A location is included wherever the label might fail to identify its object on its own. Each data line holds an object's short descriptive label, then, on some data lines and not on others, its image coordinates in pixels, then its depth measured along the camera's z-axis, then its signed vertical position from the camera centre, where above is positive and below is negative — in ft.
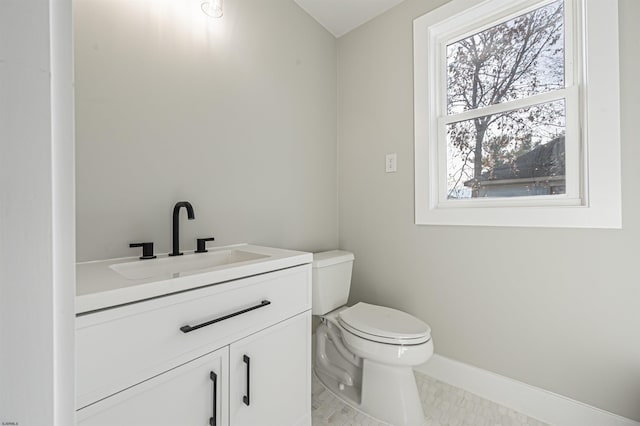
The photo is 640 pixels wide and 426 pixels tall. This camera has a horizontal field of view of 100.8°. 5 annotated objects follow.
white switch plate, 5.77 +1.08
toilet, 4.02 -2.21
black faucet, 3.54 -0.10
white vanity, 1.96 -1.18
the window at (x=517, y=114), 3.76 +1.66
